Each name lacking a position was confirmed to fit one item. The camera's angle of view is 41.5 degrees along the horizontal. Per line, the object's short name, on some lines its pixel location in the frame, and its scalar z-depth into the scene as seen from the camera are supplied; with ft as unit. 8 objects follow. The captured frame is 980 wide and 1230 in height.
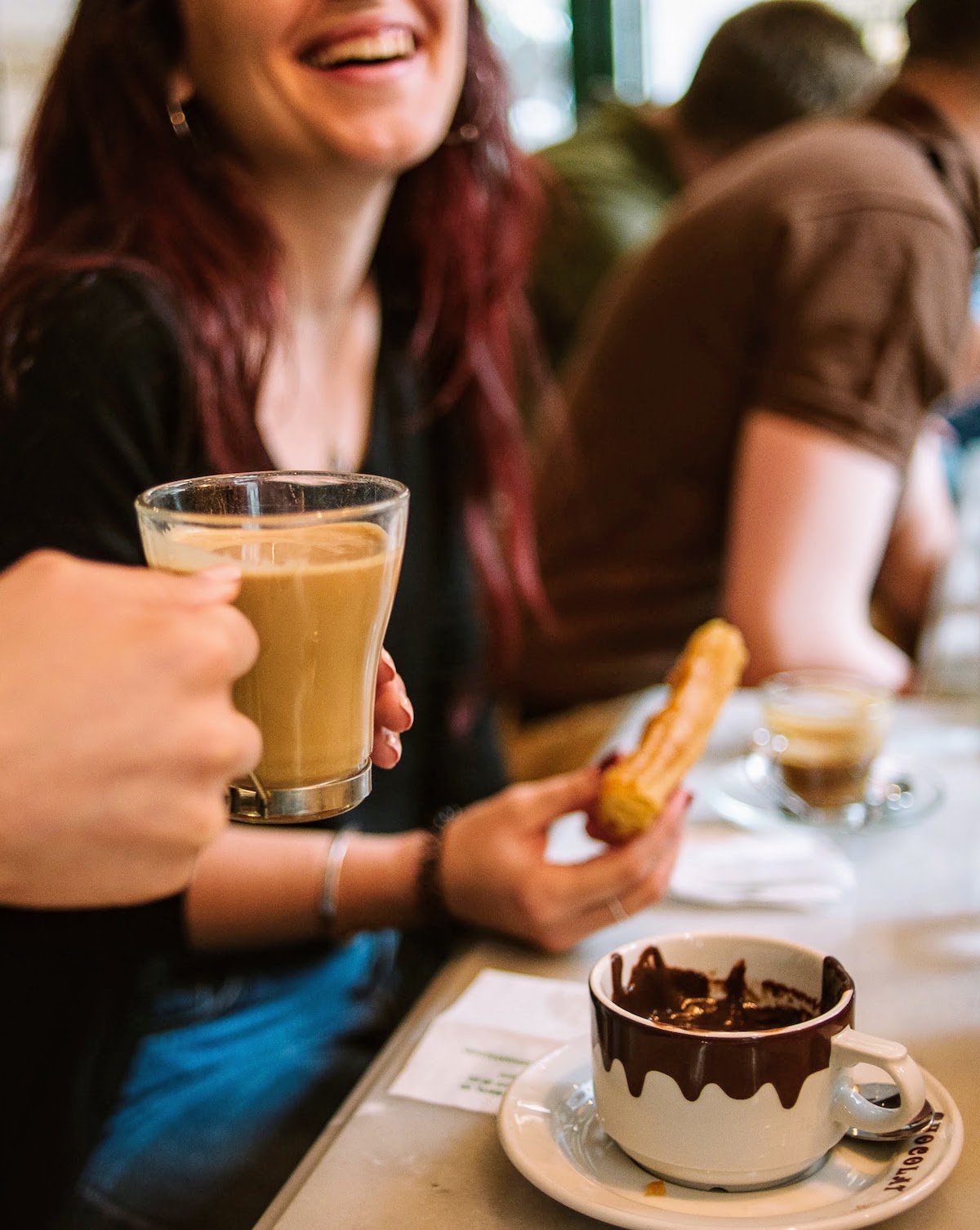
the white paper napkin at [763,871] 2.69
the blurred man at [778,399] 4.65
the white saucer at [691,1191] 1.59
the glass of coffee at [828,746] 3.20
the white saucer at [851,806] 3.12
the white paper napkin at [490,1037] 2.03
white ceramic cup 1.61
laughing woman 2.68
